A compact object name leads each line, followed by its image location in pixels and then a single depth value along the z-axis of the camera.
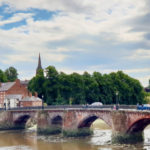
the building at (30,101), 101.66
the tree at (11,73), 152.41
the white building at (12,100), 105.85
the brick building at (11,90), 108.11
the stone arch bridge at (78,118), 48.81
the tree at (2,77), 129.66
